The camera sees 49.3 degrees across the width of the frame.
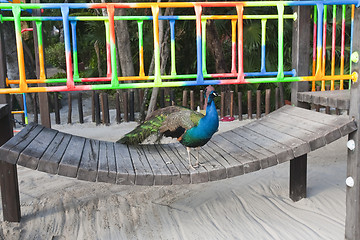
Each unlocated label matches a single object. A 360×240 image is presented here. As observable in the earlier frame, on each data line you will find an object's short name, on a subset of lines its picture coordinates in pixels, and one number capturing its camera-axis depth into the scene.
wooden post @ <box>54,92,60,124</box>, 8.00
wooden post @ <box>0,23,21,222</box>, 3.51
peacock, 2.92
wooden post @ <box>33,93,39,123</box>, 7.98
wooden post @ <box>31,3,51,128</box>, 4.67
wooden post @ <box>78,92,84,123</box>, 8.05
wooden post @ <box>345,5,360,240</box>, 2.93
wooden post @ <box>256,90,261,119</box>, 8.24
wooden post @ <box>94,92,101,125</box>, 7.95
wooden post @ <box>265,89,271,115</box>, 8.32
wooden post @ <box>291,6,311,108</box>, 3.74
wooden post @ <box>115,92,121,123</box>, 7.97
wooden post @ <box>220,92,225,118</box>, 8.19
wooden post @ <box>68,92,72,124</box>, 8.11
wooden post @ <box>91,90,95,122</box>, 8.08
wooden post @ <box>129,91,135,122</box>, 8.18
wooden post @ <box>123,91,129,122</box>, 8.07
